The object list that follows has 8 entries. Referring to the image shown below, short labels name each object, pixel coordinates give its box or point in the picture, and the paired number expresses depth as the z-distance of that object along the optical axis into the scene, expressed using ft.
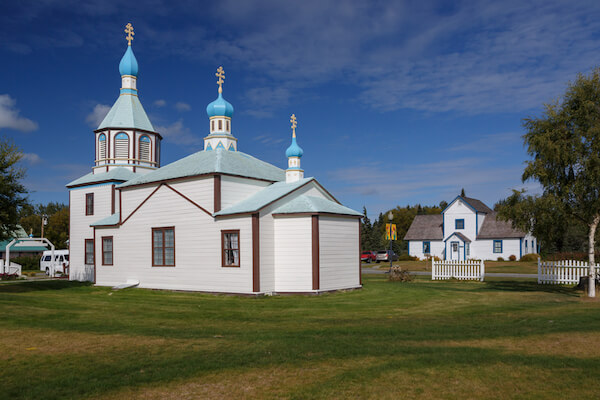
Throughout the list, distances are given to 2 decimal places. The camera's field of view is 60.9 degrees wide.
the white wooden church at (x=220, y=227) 71.31
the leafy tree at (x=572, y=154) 62.69
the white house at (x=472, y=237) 172.86
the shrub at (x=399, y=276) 98.17
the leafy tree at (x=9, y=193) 69.82
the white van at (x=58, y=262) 139.44
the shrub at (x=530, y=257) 163.84
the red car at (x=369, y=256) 203.68
